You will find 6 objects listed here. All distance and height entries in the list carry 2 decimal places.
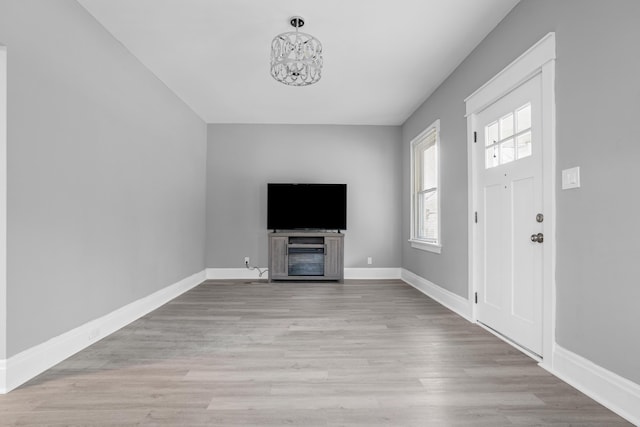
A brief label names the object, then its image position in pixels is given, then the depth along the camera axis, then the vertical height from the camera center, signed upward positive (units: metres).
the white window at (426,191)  4.09 +0.39
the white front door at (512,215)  2.27 +0.03
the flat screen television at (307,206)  5.22 +0.19
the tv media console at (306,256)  5.05 -0.57
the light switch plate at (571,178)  1.88 +0.24
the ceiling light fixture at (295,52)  2.66 +1.37
